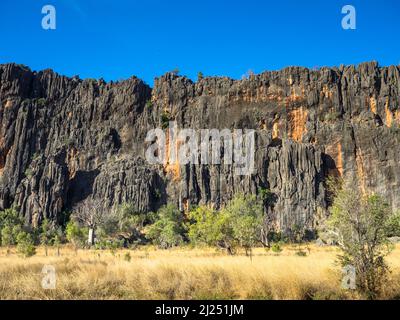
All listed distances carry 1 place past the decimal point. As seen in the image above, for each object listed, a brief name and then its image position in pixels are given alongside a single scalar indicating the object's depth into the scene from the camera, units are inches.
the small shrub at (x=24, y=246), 1163.9
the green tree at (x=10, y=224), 2116.1
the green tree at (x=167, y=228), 2035.4
